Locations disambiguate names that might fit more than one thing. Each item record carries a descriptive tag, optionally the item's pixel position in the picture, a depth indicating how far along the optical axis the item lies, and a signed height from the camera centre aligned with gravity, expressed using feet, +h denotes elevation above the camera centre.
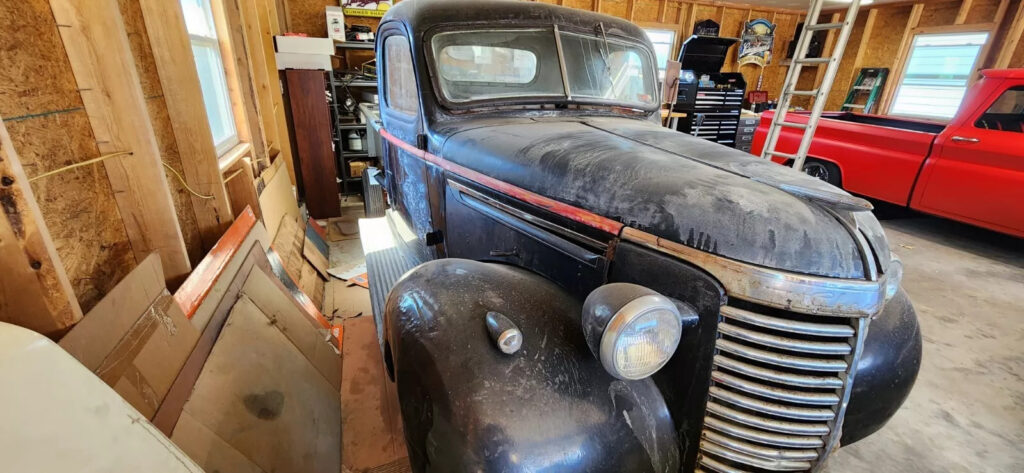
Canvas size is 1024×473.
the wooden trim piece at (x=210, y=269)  5.55 -2.78
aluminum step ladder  12.98 +0.19
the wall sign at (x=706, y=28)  32.55 +3.85
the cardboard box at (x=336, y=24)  20.39 +1.98
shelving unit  19.17 -2.47
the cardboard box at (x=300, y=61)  15.08 +0.21
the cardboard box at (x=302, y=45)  14.82 +0.74
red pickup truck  13.82 -2.31
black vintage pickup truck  3.31 -2.04
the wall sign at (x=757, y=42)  33.94 +3.14
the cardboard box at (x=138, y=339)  3.88 -2.61
